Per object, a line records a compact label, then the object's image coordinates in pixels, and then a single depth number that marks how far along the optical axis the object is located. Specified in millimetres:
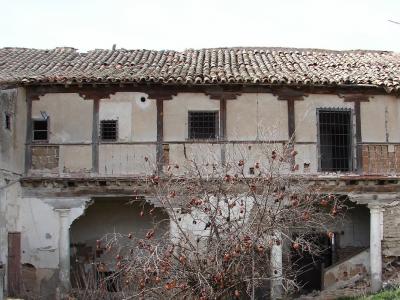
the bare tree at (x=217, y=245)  11008
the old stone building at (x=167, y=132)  17578
